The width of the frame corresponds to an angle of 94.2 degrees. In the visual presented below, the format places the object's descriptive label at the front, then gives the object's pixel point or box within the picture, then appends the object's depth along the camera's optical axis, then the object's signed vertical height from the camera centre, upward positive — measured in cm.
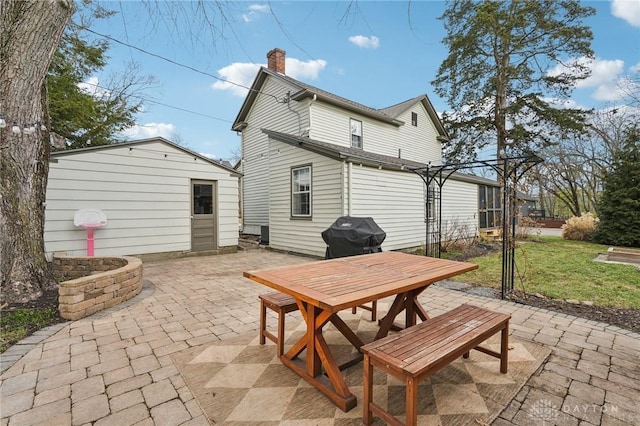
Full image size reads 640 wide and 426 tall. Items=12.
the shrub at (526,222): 648 -34
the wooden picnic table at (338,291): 200 -58
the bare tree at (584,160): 1753 +319
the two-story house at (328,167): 780 +123
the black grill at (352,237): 554 -53
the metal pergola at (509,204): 445 +6
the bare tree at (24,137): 354 +101
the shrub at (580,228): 1213 -86
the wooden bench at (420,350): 163 -87
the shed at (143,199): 641 +32
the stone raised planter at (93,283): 349 -97
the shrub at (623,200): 1031 +25
